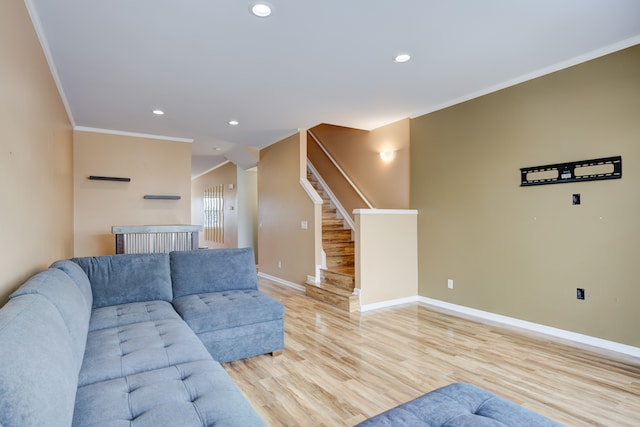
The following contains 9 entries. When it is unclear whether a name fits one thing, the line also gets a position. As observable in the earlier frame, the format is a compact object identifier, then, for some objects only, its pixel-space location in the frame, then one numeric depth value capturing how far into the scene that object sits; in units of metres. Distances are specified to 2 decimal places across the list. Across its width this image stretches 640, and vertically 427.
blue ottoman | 1.20
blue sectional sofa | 1.05
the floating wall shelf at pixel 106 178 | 5.30
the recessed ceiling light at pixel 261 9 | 2.29
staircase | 4.47
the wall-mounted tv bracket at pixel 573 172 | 2.98
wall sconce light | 5.21
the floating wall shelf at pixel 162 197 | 5.71
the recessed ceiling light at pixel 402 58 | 3.02
